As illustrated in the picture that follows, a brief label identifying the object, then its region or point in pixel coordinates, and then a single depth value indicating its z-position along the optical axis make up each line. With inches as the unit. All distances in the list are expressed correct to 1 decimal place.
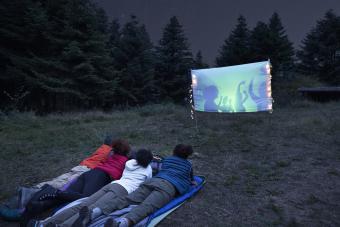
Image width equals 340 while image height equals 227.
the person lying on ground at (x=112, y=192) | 121.1
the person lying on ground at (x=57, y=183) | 142.3
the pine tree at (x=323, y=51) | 1299.2
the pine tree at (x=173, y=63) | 1130.0
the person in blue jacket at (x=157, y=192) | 120.9
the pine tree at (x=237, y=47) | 1207.6
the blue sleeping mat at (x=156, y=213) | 124.8
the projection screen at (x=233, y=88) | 326.3
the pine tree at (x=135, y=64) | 1071.0
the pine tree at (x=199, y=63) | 1340.1
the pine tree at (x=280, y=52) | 1135.1
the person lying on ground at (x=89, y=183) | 133.6
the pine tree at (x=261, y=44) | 1125.6
